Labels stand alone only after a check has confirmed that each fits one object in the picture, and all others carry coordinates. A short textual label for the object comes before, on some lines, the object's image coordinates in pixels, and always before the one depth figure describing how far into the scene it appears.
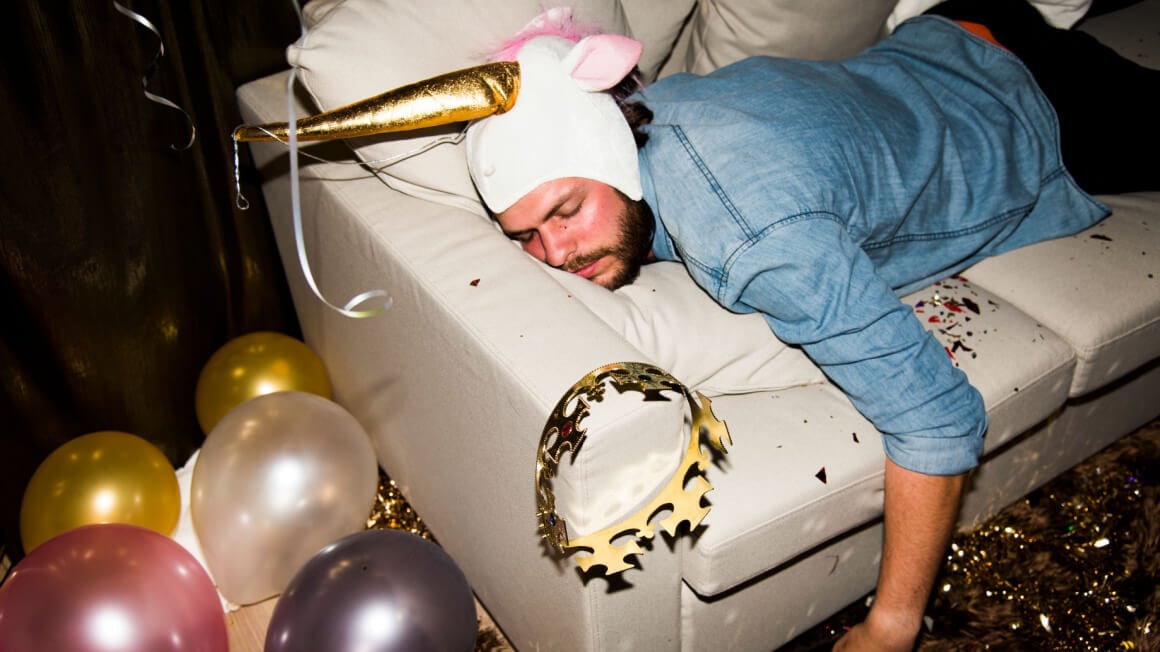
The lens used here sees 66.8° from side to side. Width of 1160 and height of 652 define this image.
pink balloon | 1.20
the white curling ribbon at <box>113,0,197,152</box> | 1.31
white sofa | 1.21
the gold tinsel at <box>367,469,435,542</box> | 1.85
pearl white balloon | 1.45
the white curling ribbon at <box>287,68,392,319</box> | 1.18
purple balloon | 1.25
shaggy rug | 1.62
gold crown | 1.07
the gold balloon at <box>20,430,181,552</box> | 1.51
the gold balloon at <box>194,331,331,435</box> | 1.72
